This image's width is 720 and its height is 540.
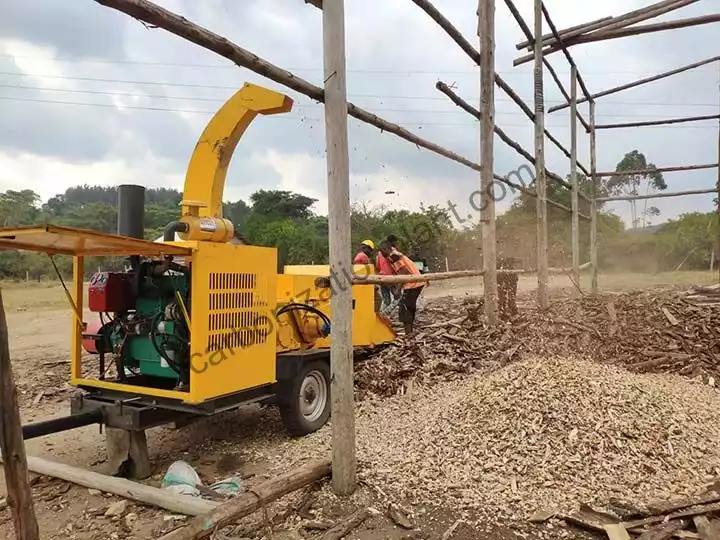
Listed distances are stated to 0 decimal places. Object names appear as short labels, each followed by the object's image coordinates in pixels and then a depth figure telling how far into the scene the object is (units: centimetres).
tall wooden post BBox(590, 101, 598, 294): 1235
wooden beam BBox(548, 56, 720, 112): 1128
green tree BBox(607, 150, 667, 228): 3531
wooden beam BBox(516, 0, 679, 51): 887
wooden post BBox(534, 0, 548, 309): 870
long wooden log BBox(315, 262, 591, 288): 372
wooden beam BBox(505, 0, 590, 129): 784
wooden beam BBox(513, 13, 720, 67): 897
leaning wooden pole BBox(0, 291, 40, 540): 215
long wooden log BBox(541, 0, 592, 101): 910
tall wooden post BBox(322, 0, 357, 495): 361
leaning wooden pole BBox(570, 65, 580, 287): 1102
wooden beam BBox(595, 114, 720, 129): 1152
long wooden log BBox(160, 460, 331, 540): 282
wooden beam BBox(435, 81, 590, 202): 655
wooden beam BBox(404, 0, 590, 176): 589
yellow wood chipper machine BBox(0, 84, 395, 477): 388
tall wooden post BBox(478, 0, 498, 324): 706
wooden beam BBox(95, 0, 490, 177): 260
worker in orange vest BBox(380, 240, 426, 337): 791
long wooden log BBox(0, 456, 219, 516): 342
